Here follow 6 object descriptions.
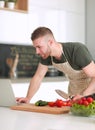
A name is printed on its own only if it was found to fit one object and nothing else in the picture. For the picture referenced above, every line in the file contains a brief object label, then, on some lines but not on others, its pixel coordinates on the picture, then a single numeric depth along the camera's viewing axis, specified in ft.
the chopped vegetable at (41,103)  7.58
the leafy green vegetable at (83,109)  6.41
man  7.89
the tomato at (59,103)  7.38
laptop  7.77
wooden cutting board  6.98
